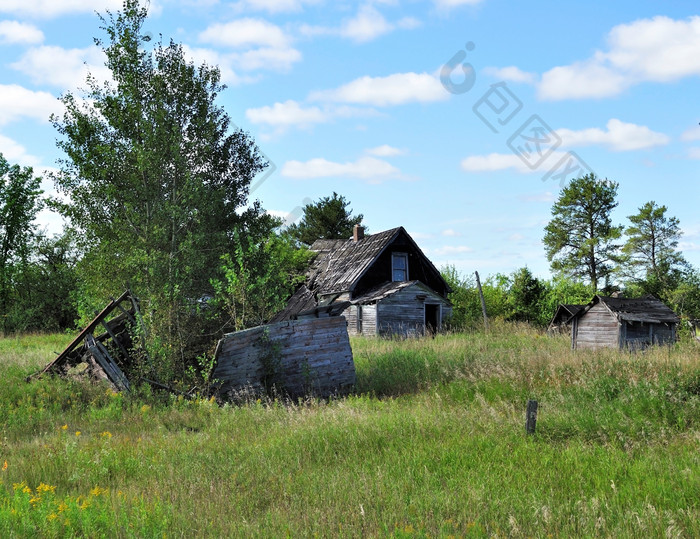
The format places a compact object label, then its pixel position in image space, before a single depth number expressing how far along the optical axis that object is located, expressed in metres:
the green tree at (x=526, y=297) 36.31
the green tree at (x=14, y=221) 37.38
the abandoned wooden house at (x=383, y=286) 31.02
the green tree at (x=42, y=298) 37.34
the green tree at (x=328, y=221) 62.41
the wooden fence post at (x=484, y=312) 28.15
